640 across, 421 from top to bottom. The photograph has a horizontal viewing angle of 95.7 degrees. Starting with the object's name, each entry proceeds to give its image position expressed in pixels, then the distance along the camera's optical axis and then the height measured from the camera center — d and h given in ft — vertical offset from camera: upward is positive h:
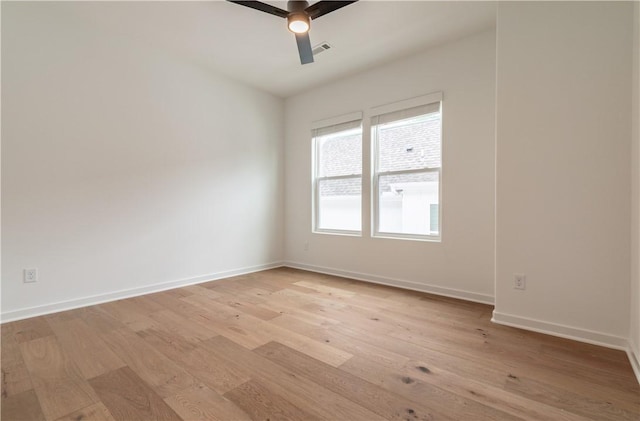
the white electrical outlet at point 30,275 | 8.34 -2.01
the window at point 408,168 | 10.73 +1.51
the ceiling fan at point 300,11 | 7.09 +4.93
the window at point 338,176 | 13.03 +1.46
